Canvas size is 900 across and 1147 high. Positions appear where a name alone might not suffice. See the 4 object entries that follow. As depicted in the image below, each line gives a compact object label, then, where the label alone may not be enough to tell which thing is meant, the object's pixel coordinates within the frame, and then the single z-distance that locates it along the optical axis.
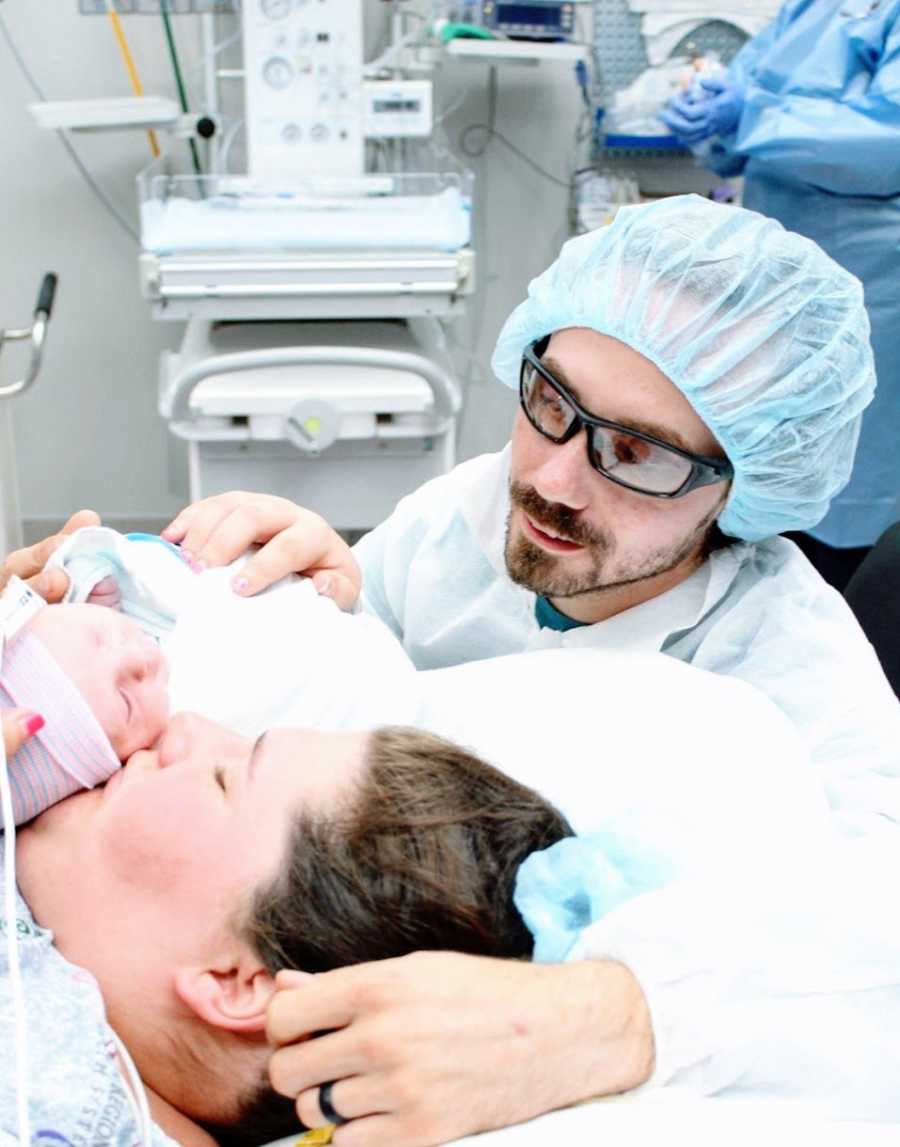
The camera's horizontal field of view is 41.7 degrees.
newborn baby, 1.01
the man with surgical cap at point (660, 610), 0.82
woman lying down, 0.90
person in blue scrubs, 2.35
